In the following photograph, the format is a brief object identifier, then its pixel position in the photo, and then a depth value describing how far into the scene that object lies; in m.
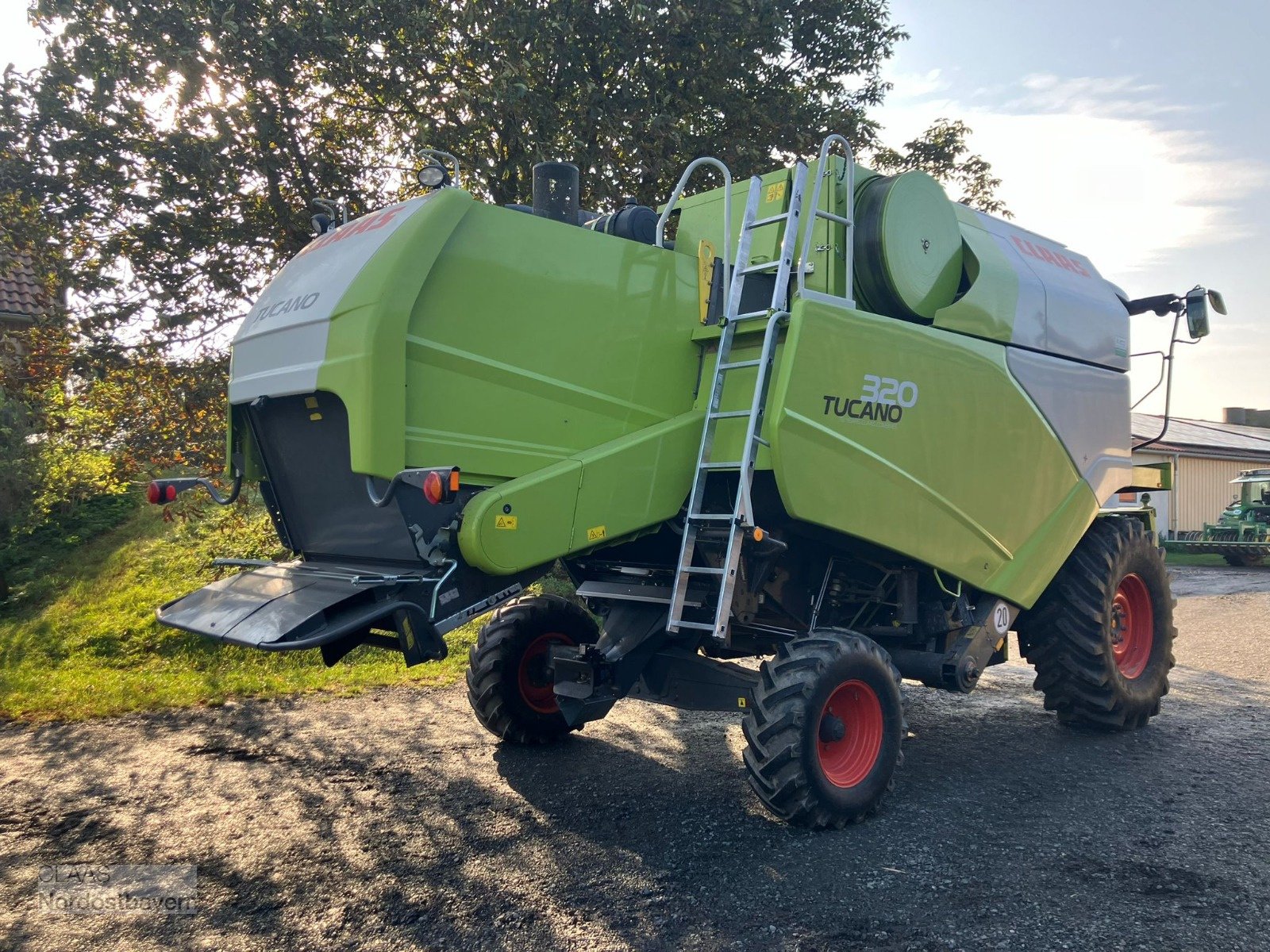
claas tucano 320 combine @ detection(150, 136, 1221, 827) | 4.06
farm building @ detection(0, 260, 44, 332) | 13.76
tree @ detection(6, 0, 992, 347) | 8.27
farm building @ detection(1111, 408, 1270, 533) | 25.30
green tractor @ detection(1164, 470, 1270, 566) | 20.28
